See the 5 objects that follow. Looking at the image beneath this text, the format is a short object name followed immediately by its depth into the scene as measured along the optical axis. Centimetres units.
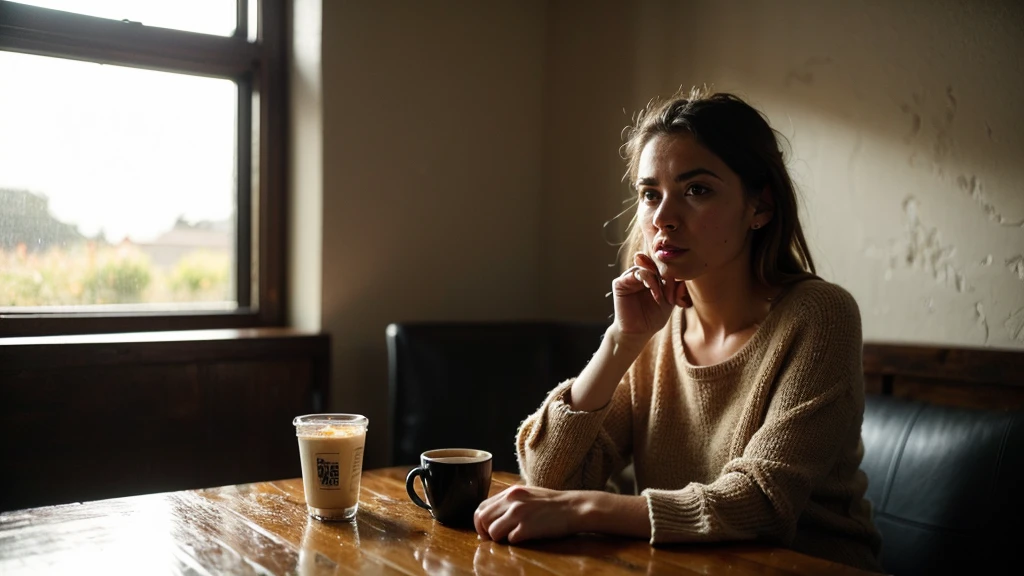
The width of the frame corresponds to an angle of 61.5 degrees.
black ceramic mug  113
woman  124
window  220
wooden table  95
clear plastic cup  112
